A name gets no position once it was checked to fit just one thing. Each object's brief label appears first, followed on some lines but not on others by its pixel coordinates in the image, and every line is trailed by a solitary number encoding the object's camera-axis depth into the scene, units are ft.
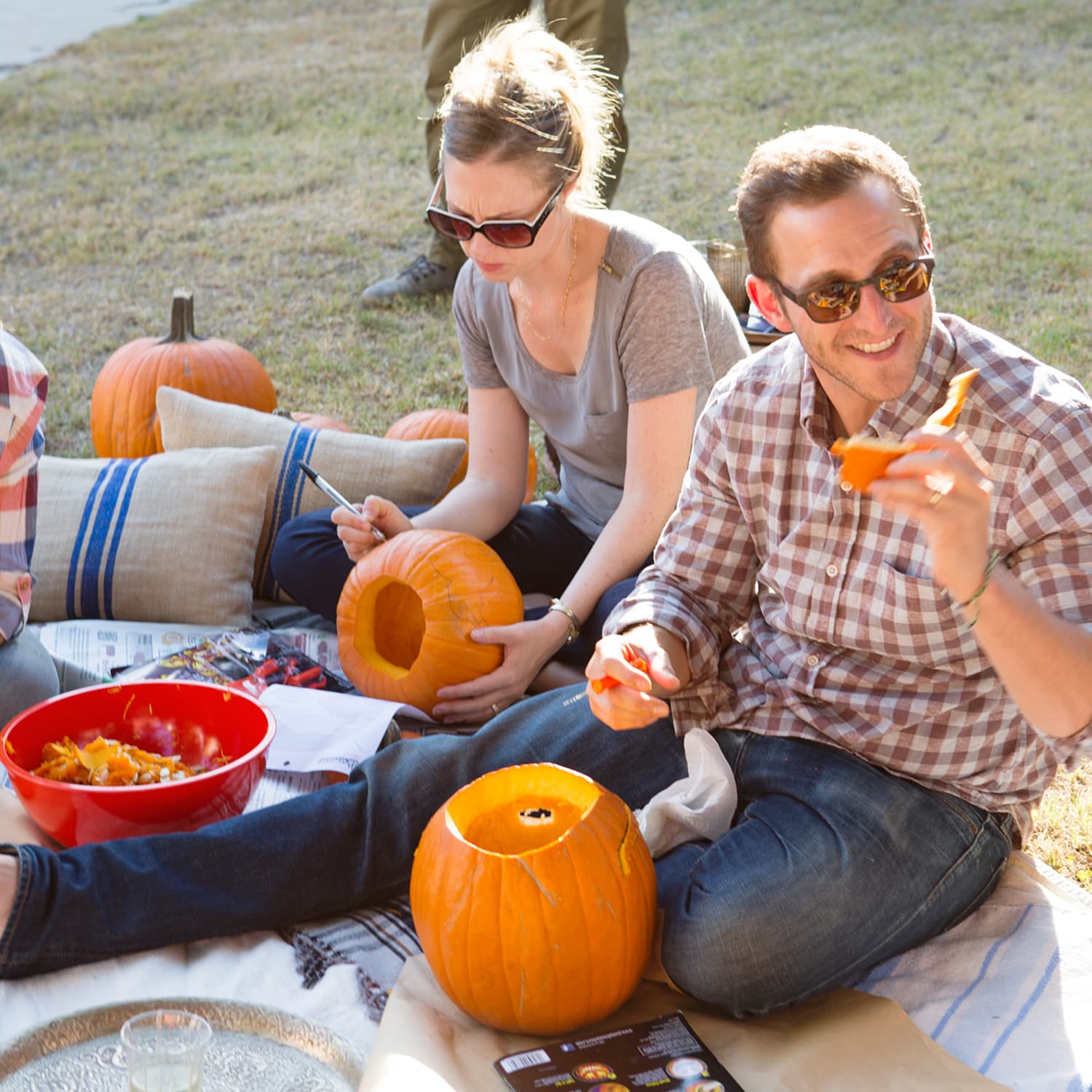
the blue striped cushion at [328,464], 10.77
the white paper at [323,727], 7.92
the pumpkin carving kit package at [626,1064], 5.46
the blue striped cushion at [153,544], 9.98
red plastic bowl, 6.72
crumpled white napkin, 6.49
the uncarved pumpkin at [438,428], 12.34
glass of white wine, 4.57
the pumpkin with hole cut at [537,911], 5.67
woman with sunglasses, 8.09
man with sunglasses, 5.65
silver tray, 4.99
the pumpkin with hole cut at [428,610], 8.68
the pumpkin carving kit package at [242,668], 8.90
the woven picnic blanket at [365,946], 6.37
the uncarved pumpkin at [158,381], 12.66
